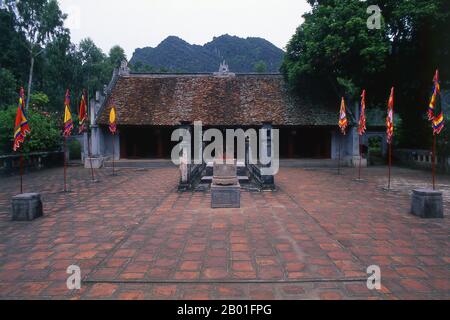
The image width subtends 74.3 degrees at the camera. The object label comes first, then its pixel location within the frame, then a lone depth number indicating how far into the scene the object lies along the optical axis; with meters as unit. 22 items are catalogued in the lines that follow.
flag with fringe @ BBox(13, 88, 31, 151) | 8.44
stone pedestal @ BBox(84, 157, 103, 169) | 19.37
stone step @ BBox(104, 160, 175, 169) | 19.80
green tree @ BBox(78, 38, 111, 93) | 32.47
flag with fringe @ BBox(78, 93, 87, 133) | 13.51
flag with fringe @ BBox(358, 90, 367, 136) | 13.44
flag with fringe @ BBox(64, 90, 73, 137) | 11.21
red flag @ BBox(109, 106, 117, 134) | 15.72
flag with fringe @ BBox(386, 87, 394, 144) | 11.03
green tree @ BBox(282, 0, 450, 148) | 16.81
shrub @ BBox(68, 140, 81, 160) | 25.67
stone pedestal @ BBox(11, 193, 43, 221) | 7.19
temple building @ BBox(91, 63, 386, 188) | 19.77
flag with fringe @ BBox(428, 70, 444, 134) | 8.48
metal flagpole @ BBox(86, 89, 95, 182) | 20.72
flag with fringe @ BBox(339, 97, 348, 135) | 14.21
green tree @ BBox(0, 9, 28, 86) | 25.83
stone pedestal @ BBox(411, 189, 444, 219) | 7.16
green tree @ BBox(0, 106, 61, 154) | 16.61
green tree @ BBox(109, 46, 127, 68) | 38.74
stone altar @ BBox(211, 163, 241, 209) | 8.37
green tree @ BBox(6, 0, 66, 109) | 25.98
